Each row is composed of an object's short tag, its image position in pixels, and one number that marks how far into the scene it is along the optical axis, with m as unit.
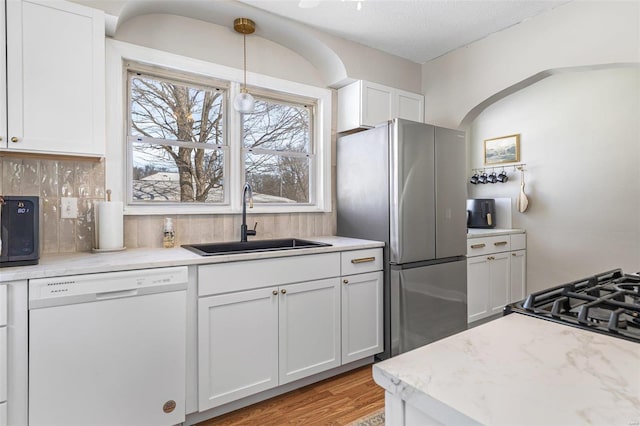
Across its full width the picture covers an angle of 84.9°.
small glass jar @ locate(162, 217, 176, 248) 2.28
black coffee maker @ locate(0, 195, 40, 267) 1.54
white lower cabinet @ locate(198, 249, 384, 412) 1.91
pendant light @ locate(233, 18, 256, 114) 2.40
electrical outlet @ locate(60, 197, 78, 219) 2.03
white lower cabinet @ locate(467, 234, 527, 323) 3.22
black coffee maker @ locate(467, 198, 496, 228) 3.92
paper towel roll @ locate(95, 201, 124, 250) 2.04
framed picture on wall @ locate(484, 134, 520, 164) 3.86
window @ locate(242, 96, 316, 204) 2.79
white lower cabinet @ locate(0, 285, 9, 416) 1.41
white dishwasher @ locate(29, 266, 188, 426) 1.49
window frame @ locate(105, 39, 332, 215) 2.16
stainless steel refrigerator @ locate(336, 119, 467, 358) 2.57
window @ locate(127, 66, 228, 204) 2.34
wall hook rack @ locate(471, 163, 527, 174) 3.81
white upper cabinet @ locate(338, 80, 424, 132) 2.96
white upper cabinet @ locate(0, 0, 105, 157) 1.67
